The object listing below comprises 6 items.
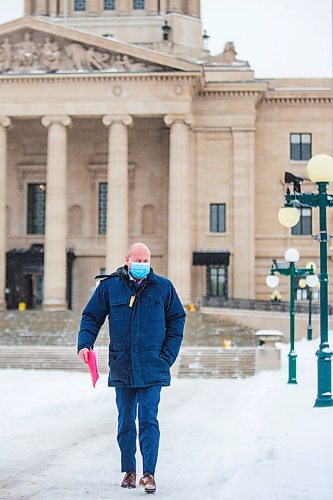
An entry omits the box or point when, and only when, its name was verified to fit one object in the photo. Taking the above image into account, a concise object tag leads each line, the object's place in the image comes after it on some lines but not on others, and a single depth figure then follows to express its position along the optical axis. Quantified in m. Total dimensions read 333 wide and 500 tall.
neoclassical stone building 57.75
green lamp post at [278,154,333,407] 17.45
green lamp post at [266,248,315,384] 25.88
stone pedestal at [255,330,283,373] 34.06
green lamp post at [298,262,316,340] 44.50
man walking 10.03
